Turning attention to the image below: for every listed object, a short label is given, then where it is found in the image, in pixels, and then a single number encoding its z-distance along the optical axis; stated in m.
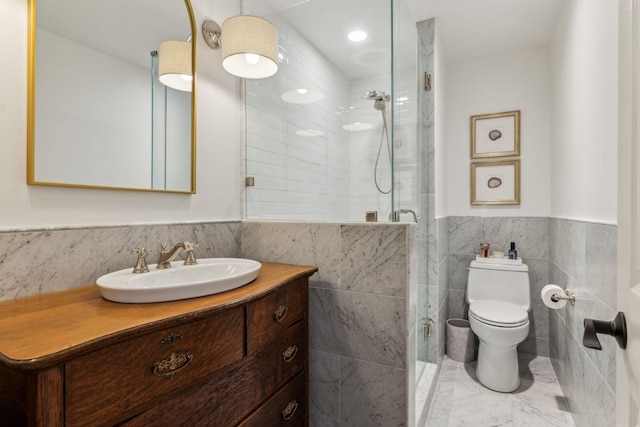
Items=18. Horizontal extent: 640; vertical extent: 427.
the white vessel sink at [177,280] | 0.89
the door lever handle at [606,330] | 0.63
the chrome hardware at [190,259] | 1.29
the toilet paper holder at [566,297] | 1.64
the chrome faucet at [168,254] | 1.20
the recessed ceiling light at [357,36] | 1.87
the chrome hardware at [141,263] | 1.13
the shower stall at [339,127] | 1.68
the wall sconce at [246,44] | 1.49
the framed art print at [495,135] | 2.79
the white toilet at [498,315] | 2.08
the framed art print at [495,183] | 2.80
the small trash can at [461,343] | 2.54
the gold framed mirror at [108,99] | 1.02
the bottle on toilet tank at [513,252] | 2.67
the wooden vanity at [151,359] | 0.60
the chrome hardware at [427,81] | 2.36
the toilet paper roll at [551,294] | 1.65
